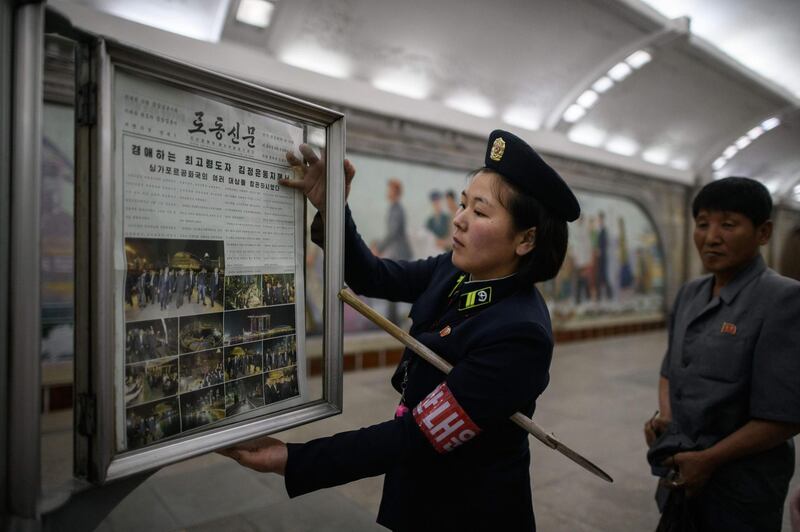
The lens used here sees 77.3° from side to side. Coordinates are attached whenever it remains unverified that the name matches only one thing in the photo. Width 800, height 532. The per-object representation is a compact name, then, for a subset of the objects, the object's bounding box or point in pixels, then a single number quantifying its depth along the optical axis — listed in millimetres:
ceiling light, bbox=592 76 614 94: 7219
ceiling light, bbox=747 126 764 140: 10055
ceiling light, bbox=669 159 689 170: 10484
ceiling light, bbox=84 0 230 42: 4246
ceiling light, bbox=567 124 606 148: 8190
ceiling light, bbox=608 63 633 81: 7066
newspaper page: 856
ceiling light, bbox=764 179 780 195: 12788
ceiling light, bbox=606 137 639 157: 8992
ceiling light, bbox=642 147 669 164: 9820
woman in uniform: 1038
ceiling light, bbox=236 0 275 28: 4656
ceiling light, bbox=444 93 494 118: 6621
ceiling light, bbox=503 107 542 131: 7242
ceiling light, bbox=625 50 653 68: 6879
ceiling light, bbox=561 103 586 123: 7547
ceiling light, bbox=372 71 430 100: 5938
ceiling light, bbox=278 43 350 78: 5230
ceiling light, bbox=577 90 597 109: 7391
